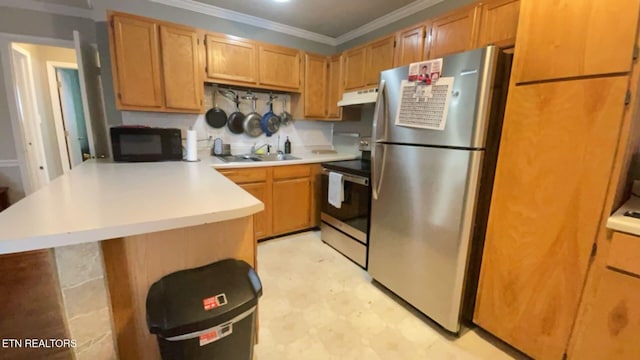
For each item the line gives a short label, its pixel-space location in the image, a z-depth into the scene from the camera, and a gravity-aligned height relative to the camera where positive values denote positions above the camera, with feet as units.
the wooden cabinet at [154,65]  7.54 +1.89
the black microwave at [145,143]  7.14 -0.42
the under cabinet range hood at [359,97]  8.51 +1.20
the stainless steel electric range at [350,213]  7.66 -2.57
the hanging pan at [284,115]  11.30 +0.68
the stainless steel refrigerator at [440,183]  4.79 -1.02
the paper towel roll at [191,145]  7.75 -0.47
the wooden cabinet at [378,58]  8.31 +2.47
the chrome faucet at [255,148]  10.87 -0.73
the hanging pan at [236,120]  10.22 +0.37
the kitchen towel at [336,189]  8.47 -1.85
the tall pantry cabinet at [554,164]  3.71 -0.42
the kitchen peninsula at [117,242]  2.68 -1.38
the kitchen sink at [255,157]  9.20 -1.02
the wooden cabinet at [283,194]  8.99 -2.28
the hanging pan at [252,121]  10.48 +0.36
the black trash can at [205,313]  2.67 -1.90
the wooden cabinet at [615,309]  3.57 -2.40
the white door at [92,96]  7.39 +0.91
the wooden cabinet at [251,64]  8.84 +2.38
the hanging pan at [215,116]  9.87 +0.49
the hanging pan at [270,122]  10.76 +0.35
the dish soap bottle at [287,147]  11.39 -0.68
